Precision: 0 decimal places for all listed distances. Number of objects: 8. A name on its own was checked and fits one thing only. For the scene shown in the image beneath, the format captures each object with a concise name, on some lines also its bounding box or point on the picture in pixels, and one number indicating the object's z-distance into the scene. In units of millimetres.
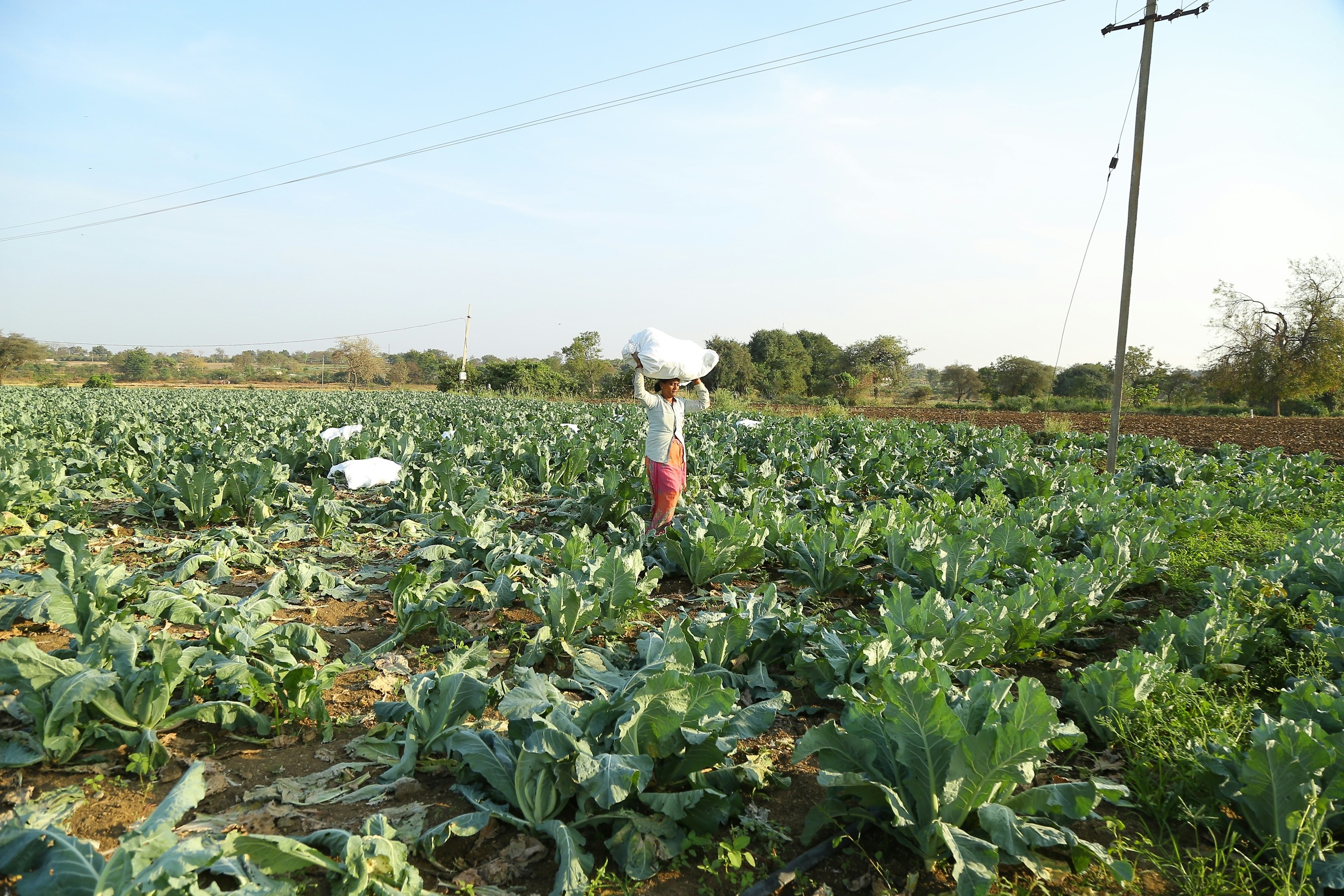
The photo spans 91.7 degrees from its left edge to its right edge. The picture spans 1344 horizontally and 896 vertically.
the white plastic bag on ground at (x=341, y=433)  10085
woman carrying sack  5848
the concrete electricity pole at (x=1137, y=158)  9703
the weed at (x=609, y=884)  2076
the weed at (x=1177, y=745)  2453
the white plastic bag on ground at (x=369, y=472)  8367
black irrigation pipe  2066
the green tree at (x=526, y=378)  43750
